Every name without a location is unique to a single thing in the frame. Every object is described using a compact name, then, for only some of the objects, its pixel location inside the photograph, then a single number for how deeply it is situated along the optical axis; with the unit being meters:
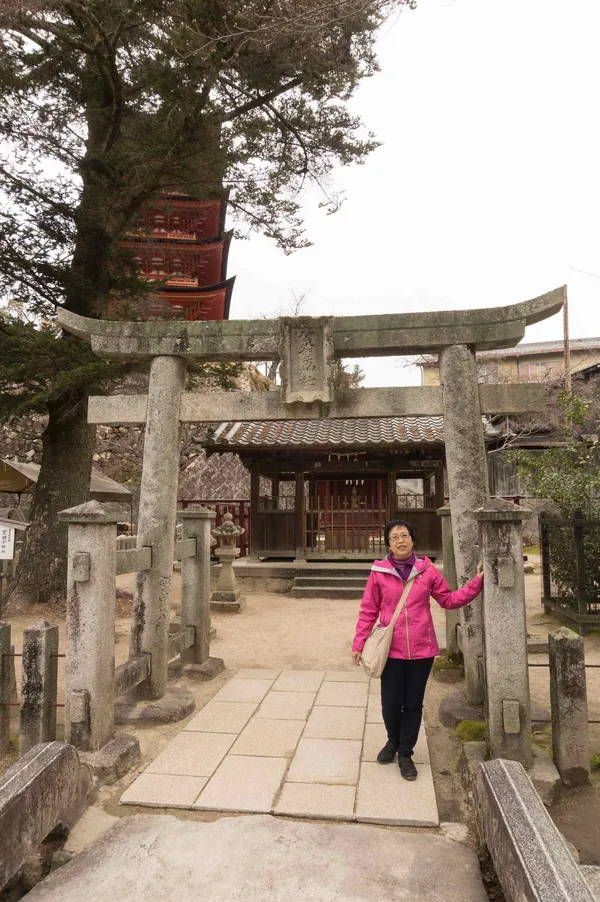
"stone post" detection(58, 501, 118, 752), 4.05
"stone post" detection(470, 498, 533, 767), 3.82
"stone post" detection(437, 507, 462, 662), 6.67
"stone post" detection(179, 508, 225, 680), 6.38
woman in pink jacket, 3.77
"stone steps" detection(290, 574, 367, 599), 12.20
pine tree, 7.78
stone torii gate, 5.18
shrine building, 13.58
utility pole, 20.95
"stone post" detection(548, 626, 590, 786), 3.77
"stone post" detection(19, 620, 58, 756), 4.14
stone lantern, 10.71
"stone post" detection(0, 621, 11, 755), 4.58
